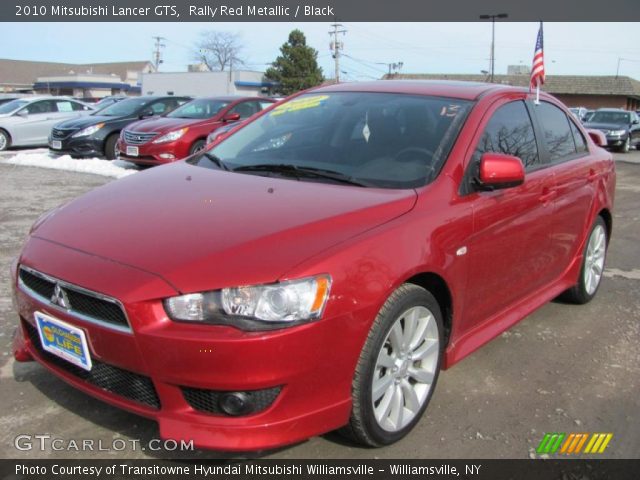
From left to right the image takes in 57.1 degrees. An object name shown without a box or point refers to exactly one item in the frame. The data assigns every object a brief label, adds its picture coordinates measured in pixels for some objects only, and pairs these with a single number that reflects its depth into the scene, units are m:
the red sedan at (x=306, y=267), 2.15
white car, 15.29
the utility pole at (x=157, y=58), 88.24
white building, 56.38
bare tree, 84.00
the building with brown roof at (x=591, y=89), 53.28
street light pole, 31.60
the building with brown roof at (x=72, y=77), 70.69
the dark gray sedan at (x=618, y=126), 20.12
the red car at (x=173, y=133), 10.24
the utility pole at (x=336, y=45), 54.75
